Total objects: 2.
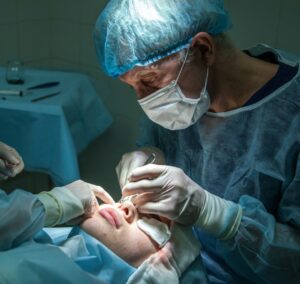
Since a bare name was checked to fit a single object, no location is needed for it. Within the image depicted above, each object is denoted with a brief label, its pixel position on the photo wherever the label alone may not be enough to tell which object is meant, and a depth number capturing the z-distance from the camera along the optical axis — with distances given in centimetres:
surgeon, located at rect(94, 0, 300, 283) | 121
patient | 123
